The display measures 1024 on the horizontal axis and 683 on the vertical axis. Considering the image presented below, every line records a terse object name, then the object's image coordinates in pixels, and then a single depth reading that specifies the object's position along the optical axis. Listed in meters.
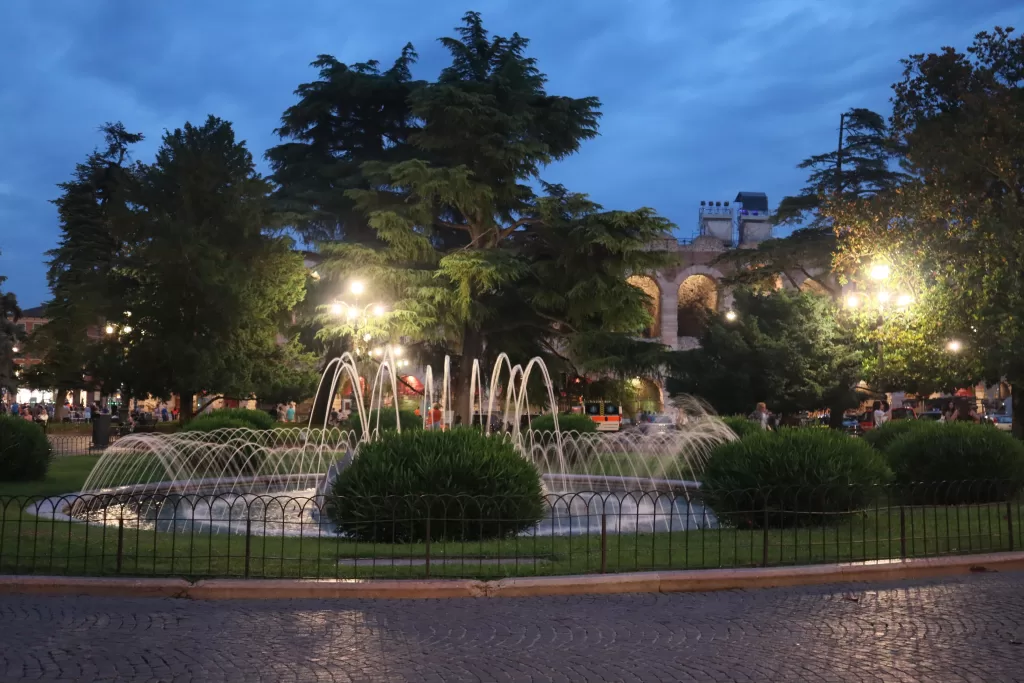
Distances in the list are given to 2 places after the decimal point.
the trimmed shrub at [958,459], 13.10
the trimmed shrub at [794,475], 10.34
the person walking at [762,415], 21.86
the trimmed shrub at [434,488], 9.30
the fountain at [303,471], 11.78
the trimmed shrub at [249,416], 20.20
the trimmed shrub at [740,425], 20.00
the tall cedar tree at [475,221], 27.27
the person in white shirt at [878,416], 25.07
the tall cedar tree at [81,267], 28.78
